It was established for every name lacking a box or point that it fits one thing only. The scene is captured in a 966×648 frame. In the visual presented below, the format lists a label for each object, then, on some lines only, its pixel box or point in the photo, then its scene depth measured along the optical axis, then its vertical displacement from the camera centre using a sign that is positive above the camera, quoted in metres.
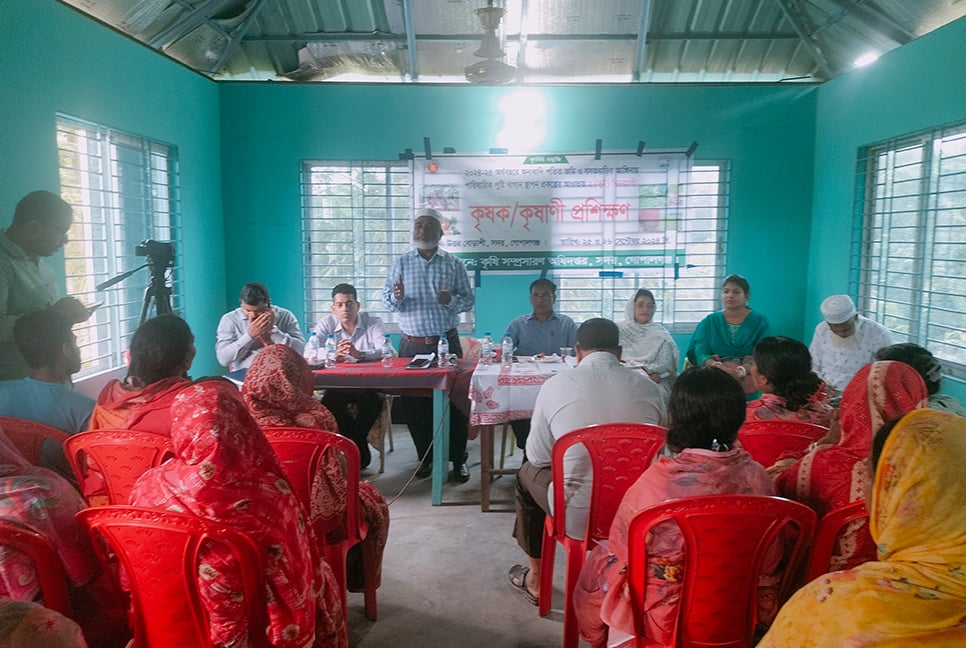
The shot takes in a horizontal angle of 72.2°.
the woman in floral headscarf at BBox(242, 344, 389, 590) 2.44 -0.57
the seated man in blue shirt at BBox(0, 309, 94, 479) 2.33 -0.47
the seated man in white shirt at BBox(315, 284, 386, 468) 4.18 -0.61
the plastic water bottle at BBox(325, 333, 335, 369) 4.00 -0.64
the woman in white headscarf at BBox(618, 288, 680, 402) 4.53 -0.62
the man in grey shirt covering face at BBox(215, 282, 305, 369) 4.07 -0.49
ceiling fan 4.70 +1.39
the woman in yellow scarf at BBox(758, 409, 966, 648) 1.00 -0.50
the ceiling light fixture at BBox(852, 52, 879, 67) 4.61 +1.38
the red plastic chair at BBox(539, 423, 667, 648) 2.22 -0.72
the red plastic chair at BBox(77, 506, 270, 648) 1.43 -0.70
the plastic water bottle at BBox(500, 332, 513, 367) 4.17 -0.61
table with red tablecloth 3.73 -0.72
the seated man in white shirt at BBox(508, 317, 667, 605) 2.28 -0.60
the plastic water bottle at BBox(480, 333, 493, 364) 4.14 -0.63
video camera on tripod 3.48 -0.10
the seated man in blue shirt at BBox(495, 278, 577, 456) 4.53 -0.52
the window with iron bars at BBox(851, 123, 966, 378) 3.81 +0.09
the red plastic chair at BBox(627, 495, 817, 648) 1.54 -0.72
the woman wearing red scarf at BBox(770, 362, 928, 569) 1.68 -0.52
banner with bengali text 5.38 +0.37
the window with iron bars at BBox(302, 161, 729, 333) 5.47 +0.06
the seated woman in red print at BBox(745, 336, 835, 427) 2.42 -0.47
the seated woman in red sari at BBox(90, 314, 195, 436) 2.15 -0.44
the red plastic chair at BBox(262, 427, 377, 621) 2.19 -0.67
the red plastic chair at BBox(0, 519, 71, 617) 1.42 -0.67
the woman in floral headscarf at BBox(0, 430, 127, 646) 1.44 -0.66
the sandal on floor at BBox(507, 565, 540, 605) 2.72 -1.39
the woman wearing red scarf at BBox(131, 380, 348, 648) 1.46 -0.55
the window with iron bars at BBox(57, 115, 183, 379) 3.61 +0.20
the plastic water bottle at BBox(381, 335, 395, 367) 4.18 -0.64
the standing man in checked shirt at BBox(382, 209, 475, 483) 4.62 -0.27
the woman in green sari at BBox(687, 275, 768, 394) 4.48 -0.52
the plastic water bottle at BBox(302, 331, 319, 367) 4.01 -0.63
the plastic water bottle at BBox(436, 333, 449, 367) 3.98 -0.60
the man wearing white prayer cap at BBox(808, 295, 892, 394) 3.91 -0.52
